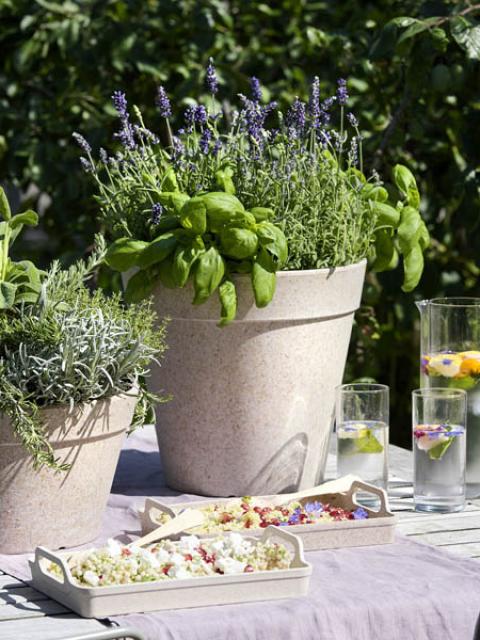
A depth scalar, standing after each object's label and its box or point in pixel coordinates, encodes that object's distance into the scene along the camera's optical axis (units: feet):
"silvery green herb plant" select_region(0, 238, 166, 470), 7.35
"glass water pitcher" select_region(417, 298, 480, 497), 8.20
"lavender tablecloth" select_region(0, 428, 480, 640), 6.76
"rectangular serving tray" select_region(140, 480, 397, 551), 7.45
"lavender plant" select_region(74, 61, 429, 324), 7.83
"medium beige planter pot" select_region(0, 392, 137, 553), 7.41
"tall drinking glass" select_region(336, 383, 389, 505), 8.03
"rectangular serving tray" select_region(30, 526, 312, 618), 6.80
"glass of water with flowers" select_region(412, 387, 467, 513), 7.94
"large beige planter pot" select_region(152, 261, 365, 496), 8.02
